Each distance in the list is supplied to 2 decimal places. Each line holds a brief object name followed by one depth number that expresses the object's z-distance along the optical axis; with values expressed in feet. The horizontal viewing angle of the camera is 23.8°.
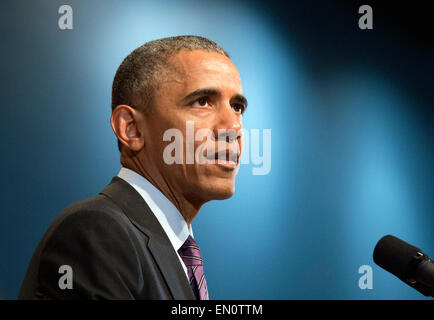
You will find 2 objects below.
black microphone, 4.21
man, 4.10
